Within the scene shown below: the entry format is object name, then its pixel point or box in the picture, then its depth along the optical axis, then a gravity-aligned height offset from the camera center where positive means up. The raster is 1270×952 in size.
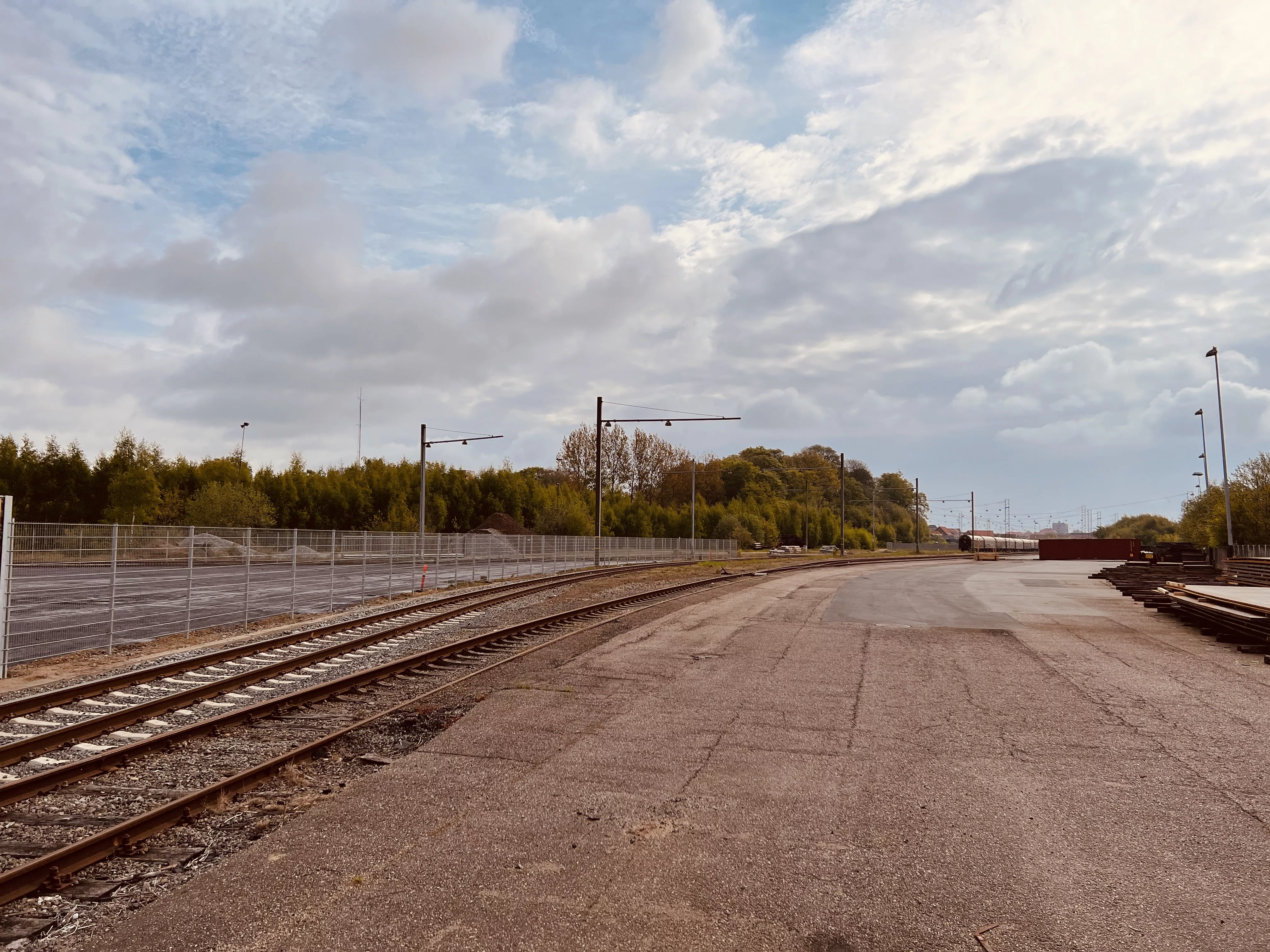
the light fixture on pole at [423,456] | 43.19 +3.94
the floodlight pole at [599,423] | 42.19 +5.39
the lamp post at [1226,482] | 45.94 +2.68
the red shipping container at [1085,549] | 72.75 -1.58
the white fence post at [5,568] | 12.39 -0.53
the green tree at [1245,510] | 55.75 +1.45
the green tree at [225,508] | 57.38 +1.62
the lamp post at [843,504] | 75.69 +2.41
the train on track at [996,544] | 92.12 -1.57
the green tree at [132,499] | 56.84 +2.22
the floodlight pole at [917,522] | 98.94 +1.08
